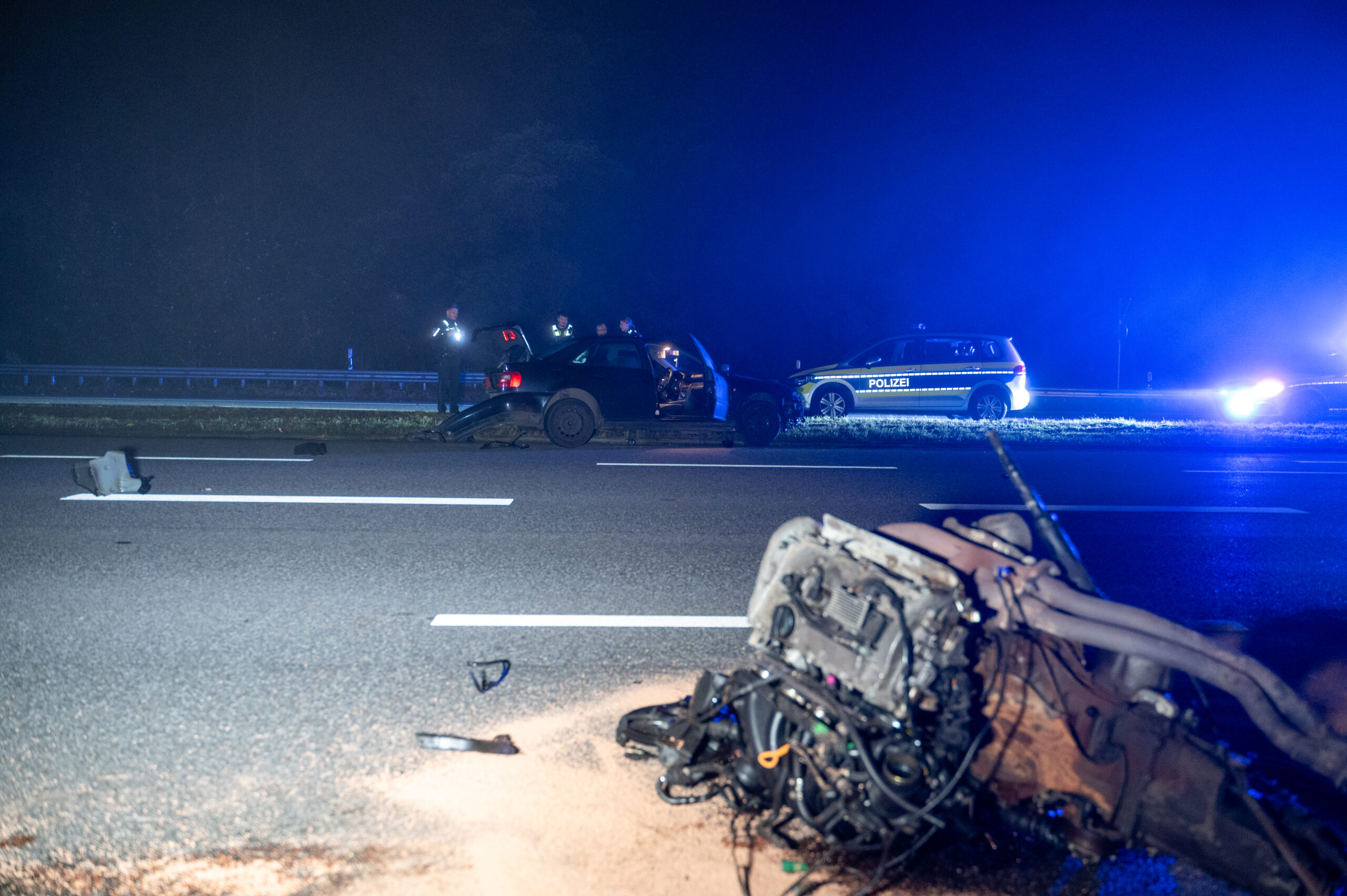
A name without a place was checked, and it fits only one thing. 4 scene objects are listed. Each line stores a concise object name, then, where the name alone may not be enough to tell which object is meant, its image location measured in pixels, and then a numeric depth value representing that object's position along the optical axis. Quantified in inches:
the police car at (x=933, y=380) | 650.2
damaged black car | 439.8
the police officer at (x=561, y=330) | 613.6
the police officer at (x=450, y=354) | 565.0
